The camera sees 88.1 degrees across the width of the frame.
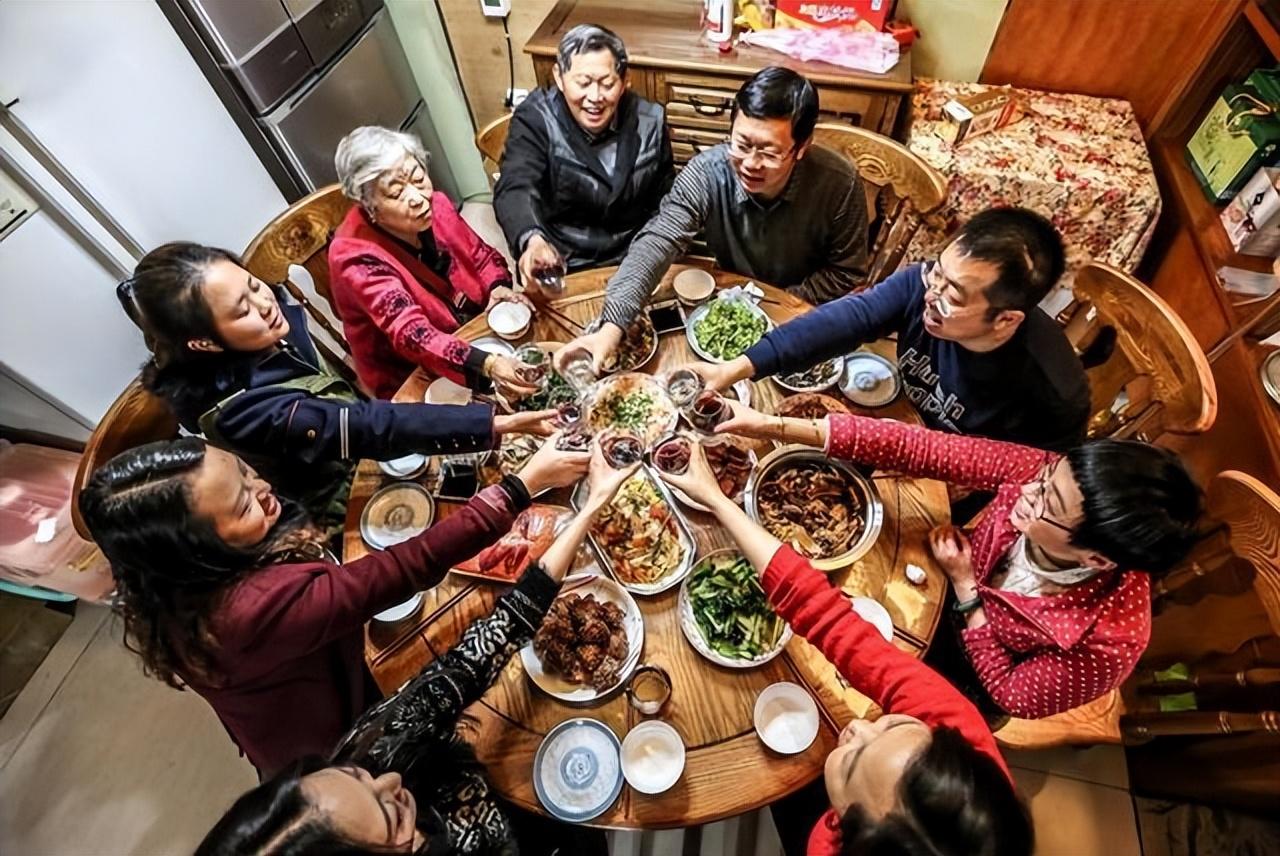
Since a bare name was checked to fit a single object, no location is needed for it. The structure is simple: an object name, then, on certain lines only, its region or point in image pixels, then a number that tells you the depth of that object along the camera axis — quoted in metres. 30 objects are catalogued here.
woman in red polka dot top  1.26
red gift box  3.00
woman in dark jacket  1.67
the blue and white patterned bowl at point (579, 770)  1.34
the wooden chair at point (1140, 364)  1.80
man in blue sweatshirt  1.63
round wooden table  1.35
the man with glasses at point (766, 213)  1.99
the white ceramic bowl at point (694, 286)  2.16
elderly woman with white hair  2.01
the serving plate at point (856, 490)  1.58
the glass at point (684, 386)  1.84
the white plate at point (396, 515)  1.69
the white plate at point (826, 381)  1.94
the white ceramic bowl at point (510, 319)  2.11
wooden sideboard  3.00
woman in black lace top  1.04
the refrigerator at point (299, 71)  2.67
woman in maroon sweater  1.30
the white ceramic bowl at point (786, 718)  1.38
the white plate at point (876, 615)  1.49
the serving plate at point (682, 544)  1.56
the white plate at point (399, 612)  1.58
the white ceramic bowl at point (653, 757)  1.35
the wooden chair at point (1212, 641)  1.55
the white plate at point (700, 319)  1.99
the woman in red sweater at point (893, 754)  1.02
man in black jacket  2.40
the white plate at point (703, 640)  1.46
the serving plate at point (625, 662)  1.44
